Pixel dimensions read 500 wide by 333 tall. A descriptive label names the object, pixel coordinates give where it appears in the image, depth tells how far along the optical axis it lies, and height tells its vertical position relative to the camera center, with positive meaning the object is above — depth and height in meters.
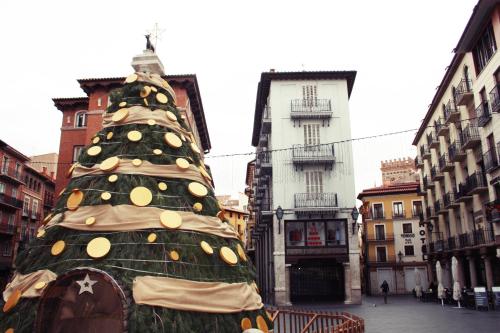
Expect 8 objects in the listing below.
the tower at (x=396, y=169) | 73.38 +17.47
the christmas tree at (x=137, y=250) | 6.16 +0.36
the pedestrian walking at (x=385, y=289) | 32.26 -1.30
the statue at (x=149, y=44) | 10.75 +5.69
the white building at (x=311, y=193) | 31.50 +5.87
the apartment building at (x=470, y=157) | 24.58 +7.74
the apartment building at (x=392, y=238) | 49.28 +3.80
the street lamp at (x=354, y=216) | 29.94 +3.80
